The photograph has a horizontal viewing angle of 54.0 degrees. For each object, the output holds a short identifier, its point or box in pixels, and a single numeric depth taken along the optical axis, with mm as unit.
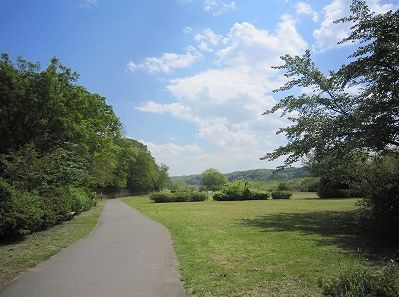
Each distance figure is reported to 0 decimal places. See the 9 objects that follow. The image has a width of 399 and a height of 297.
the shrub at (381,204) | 12133
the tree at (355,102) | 15414
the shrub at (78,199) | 24034
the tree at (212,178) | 101806
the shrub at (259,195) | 47781
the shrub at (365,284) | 6109
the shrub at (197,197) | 47988
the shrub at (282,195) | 46709
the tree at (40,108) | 24719
